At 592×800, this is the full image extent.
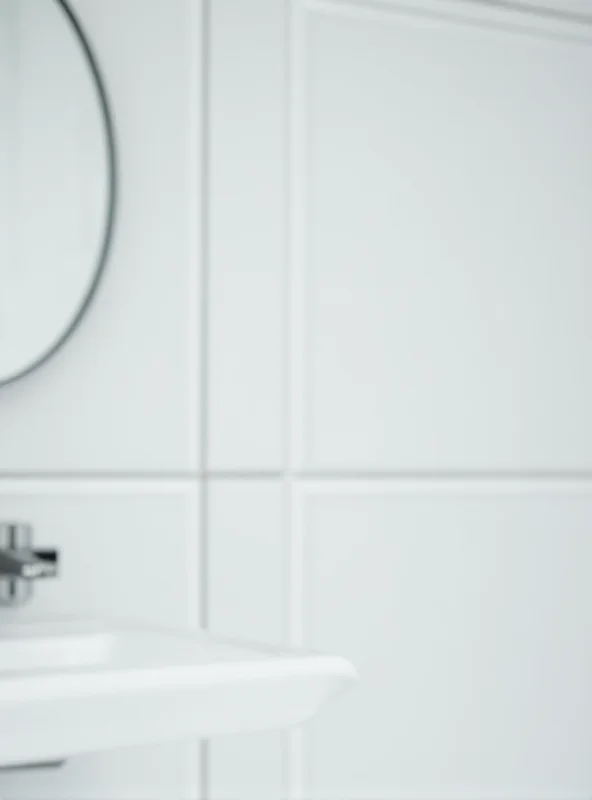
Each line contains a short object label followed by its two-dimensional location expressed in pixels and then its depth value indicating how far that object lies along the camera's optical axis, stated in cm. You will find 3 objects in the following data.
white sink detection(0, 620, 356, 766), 158
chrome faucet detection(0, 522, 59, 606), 189
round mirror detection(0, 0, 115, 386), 197
